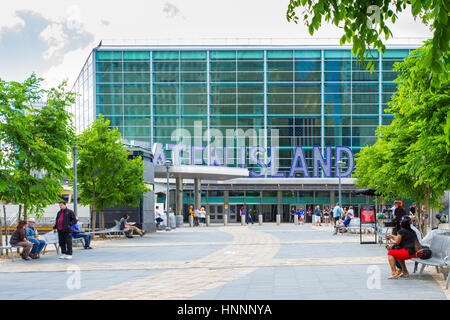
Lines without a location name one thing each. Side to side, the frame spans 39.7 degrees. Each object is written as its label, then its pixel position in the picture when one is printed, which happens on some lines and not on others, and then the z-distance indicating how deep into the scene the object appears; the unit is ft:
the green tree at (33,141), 61.26
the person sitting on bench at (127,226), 97.86
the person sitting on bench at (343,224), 107.86
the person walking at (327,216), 172.74
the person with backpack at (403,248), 39.28
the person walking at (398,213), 60.67
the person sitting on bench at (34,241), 60.39
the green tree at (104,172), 98.53
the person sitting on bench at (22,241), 58.83
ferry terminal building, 224.12
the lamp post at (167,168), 130.55
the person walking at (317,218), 164.43
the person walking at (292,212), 216.13
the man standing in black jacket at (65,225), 59.26
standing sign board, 81.71
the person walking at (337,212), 122.09
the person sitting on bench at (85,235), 73.46
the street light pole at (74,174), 81.83
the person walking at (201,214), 167.22
